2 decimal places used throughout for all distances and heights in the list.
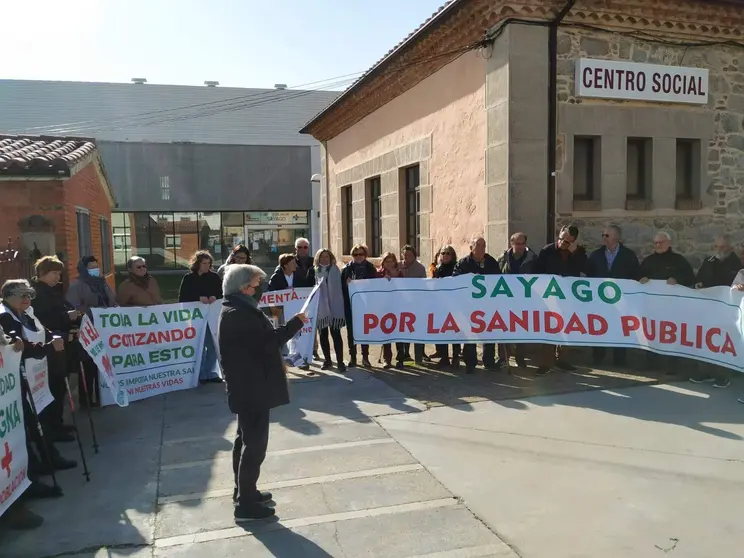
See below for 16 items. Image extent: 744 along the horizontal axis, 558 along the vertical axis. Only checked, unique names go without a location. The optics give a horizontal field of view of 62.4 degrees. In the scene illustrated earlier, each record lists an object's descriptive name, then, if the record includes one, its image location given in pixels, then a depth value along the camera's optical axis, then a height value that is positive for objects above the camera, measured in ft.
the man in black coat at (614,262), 27.17 -1.06
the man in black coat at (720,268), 25.82 -1.32
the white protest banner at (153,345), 23.53 -3.98
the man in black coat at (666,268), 25.93 -1.30
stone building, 29.32 +6.15
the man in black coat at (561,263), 26.50 -1.05
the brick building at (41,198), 29.53 +2.46
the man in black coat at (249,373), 13.62 -2.89
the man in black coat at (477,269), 26.89 -1.25
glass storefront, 99.04 +1.68
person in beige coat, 24.82 -1.77
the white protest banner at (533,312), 24.91 -3.08
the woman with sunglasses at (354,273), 27.71 -1.39
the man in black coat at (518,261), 26.86 -0.94
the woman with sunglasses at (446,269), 27.81 -1.28
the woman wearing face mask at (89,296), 23.19 -1.89
